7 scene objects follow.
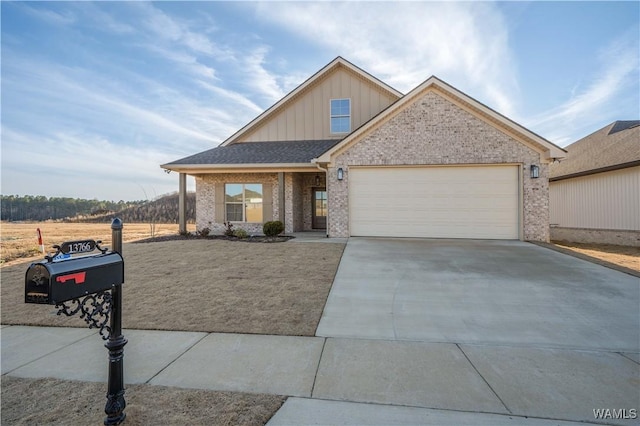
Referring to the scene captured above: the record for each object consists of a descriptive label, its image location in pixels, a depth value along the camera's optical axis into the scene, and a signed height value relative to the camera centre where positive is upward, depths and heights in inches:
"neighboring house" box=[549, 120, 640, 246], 464.1 +33.9
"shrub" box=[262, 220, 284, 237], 498.5 -29.1
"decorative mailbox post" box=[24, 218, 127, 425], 75.6 -19.5
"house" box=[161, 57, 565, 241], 429.4 +62.1
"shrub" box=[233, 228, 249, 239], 505.4 -39.0
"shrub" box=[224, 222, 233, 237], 523.8 -33.6
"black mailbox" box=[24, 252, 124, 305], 75.2 -17.7
